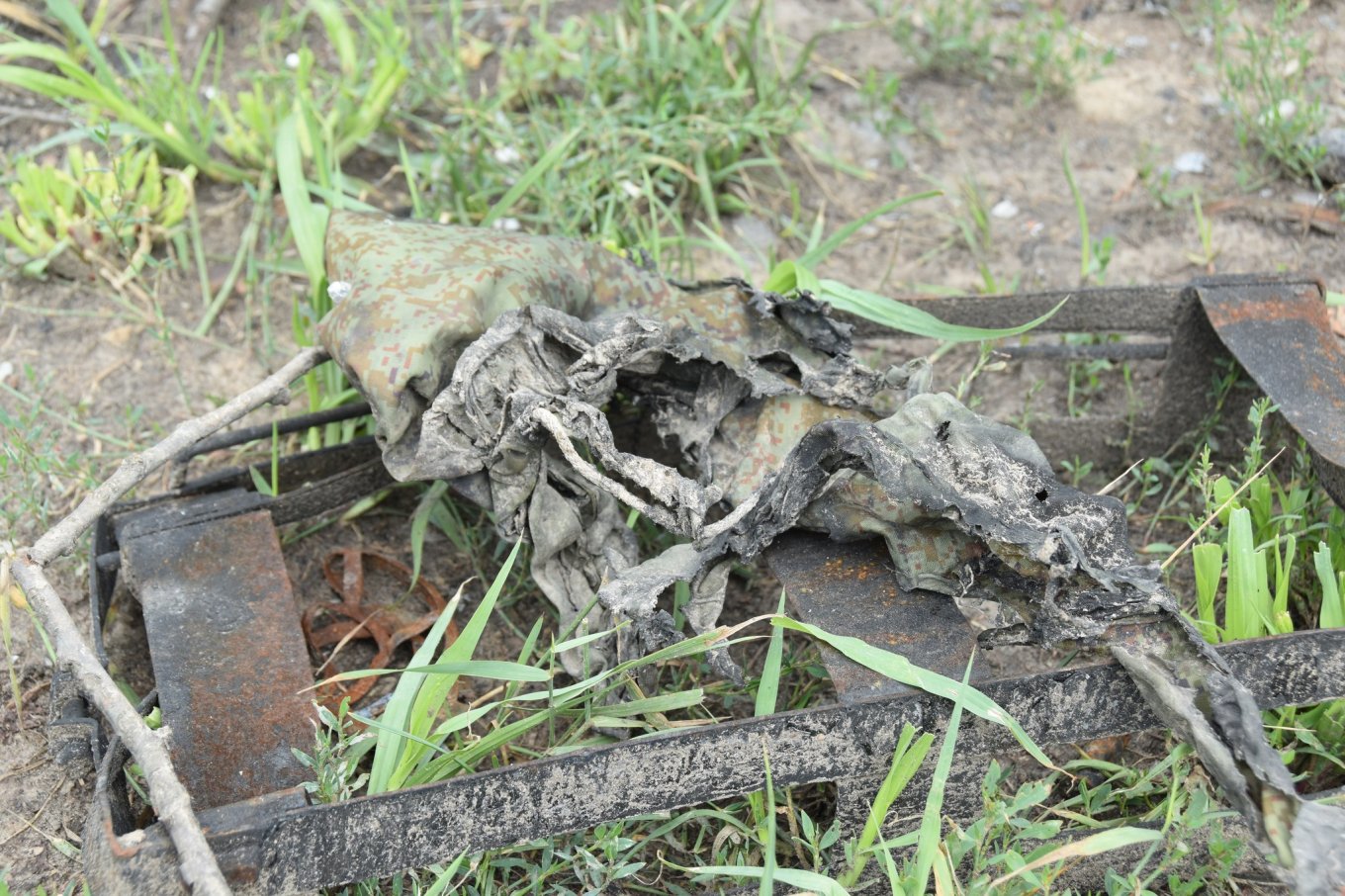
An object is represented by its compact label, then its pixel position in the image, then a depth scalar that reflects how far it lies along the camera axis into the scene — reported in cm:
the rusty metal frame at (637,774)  180
